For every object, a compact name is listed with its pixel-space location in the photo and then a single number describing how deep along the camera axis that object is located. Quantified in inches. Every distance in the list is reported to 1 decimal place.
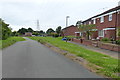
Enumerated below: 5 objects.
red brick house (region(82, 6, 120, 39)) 571.4
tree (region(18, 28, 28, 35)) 2984.1
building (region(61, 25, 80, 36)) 1430.2
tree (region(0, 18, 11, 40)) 619.1
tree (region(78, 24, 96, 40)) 610.3
